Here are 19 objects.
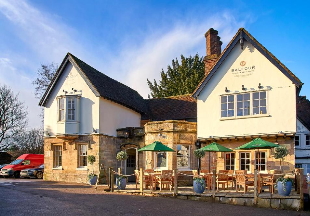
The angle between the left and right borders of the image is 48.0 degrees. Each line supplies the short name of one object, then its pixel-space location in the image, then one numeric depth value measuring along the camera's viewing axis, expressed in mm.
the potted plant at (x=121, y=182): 18266
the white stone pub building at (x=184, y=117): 19562
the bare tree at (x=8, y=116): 43250
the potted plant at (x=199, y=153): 18369
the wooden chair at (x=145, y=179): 17819
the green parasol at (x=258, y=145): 15875
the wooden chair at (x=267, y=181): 14817
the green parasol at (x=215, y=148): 17047
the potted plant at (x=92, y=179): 20859
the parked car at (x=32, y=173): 27953
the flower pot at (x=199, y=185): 15553
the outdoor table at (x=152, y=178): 17062
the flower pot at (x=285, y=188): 14039
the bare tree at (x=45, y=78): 40719
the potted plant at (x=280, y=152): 16577
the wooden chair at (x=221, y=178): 16391
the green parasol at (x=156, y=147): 17928
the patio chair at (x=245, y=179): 15304
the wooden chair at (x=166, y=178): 17094
